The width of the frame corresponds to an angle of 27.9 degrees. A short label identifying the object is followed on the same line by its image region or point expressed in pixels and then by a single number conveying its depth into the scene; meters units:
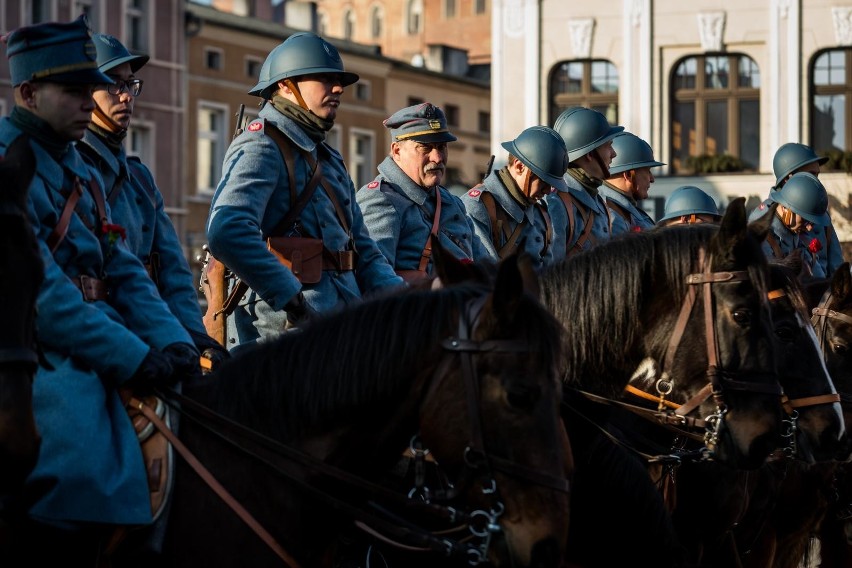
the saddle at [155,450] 5.15
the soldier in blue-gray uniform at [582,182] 9.88
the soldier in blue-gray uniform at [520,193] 9.41
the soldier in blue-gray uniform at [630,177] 11.12
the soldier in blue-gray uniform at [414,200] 8.66
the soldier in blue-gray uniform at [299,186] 7.32
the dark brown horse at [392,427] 4.96
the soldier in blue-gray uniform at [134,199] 6.58
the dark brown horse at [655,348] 6.96
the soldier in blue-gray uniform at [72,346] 5.02
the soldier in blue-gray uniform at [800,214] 12.70
